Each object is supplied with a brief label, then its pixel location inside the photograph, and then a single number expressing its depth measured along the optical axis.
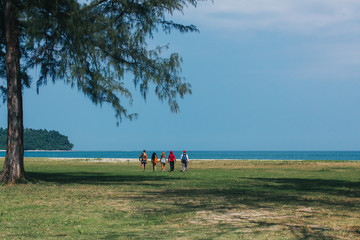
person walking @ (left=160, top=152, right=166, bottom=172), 38.10
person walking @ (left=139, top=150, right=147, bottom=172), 38.12
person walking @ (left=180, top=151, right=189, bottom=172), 37.78
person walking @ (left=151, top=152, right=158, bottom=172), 38.50
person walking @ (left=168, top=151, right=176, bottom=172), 38.50
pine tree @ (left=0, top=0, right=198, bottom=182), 22.28
